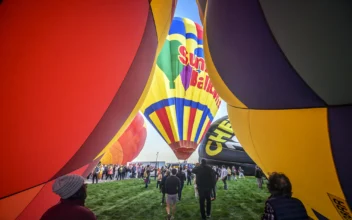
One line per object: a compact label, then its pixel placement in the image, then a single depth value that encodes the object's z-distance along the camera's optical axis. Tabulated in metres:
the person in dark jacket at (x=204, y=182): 5.63
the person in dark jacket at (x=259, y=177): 12.63
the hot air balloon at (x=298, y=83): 1.93
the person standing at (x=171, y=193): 6.21
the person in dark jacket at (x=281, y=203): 1.89
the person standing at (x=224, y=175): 13.20
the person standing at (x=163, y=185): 8.90
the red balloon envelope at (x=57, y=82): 1.82
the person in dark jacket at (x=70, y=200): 1.73
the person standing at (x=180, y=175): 10.75
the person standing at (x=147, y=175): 15.12
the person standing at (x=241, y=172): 20.42
